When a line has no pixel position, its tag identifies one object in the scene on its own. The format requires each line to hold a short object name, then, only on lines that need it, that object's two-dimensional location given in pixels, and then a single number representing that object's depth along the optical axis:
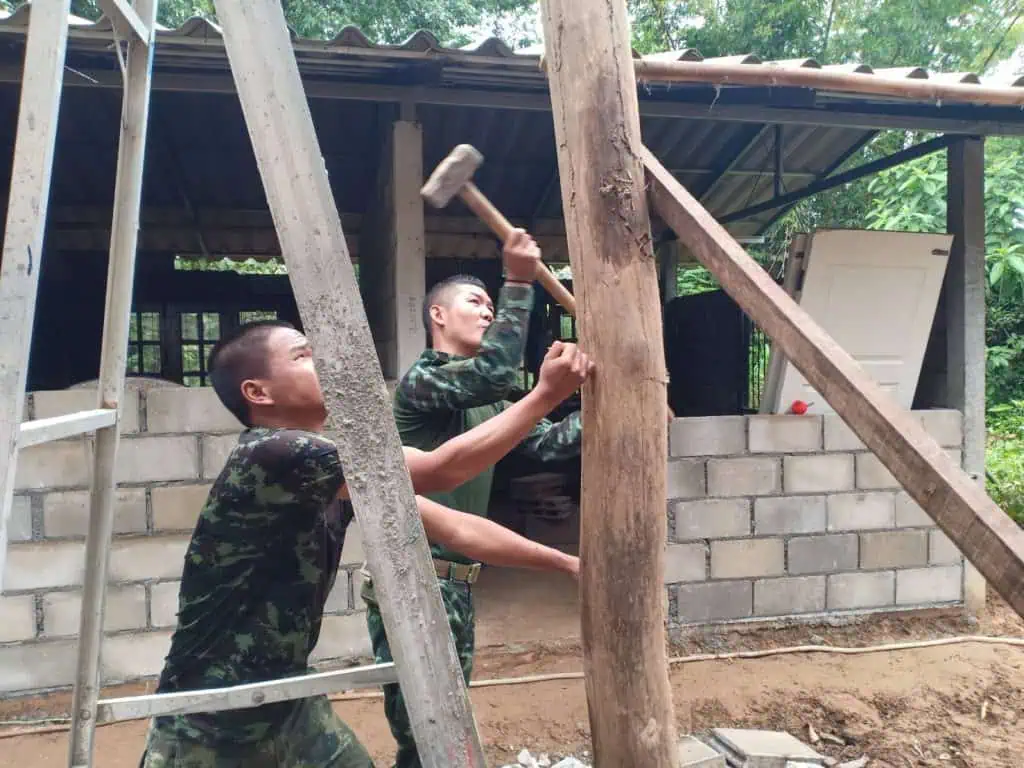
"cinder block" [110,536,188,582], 3.50
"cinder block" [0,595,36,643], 3.38
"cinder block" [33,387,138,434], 3.39
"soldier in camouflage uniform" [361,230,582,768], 1.94
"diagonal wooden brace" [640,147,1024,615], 1.14
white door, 4.44
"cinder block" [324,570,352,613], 3.73
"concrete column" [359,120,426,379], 4.07
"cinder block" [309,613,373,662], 3.72
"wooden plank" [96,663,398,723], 1.35
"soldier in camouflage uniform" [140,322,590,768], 1.60
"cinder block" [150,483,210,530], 3.53
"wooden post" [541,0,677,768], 1.58
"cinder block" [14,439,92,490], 3.39
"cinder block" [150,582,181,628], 3.54
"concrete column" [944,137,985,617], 4.56
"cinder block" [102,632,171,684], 3.50
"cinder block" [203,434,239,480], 3.57
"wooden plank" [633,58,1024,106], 2.22
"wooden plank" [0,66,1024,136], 3.57
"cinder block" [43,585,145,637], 3.42
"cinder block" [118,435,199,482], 3.49
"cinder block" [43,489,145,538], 3.41
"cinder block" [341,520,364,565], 3.72
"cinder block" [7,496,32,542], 3.38
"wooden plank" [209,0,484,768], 1.10
